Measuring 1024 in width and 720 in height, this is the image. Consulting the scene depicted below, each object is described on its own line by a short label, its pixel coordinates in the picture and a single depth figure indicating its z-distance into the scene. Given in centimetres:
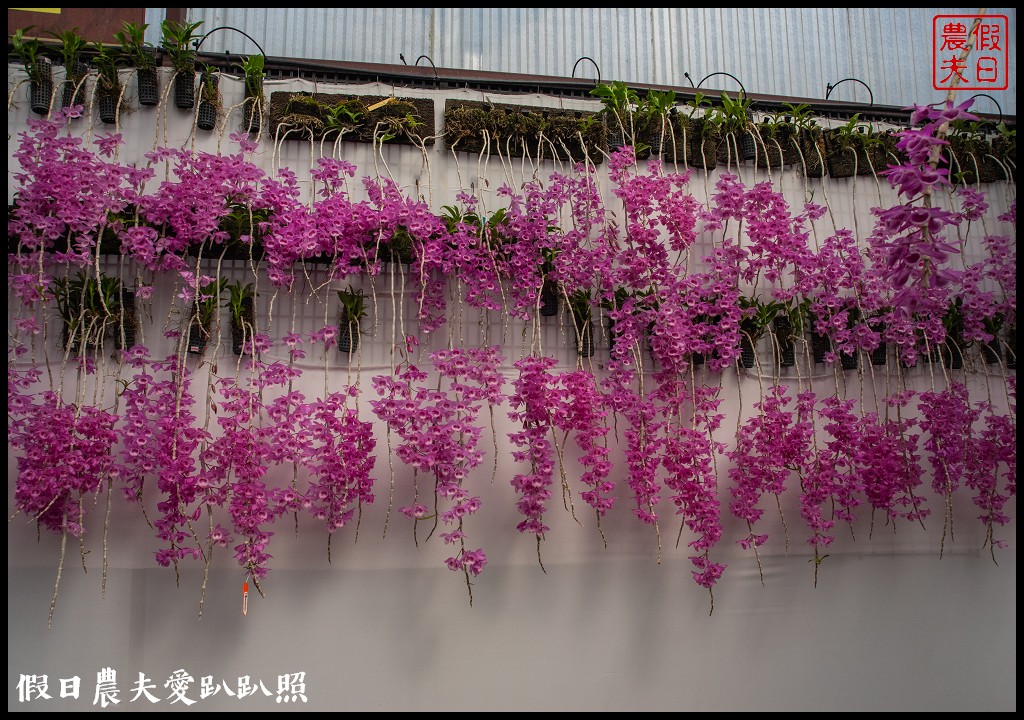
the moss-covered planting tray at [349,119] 220
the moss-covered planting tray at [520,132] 227
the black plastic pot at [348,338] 207
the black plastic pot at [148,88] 216
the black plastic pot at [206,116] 216
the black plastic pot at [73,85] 213
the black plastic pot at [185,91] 218
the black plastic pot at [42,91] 212
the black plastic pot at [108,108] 214
